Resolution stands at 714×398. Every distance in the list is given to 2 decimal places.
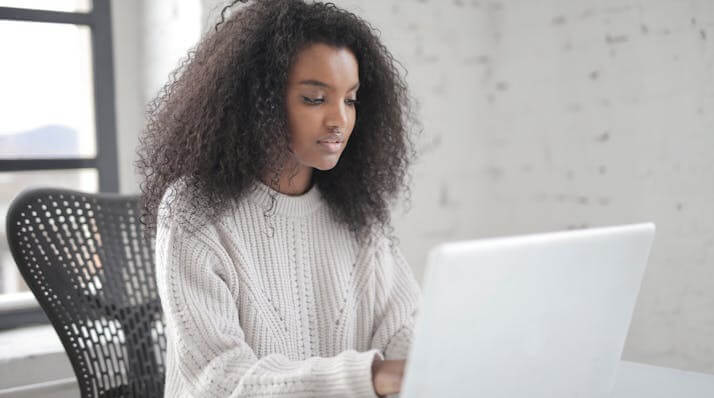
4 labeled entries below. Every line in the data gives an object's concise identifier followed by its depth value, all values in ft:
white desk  3.62
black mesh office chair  4.67
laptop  2.28
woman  3.79
